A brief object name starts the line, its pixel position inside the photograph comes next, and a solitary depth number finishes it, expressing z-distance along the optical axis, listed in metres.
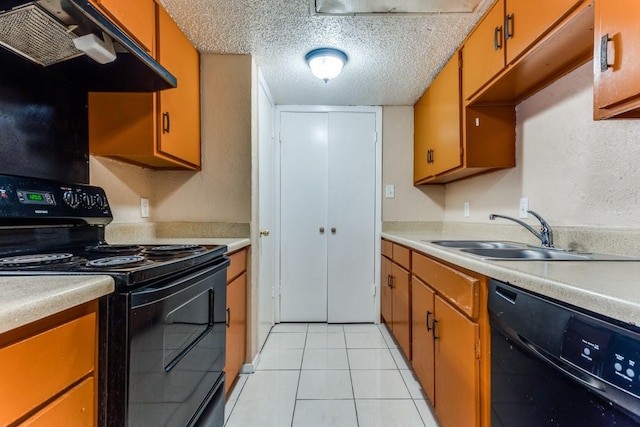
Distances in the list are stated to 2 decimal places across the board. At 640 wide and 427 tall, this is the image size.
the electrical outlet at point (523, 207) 1.68
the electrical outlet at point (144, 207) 1.94
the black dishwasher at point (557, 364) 0.53
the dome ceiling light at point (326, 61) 1.93
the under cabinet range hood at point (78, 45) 0.85
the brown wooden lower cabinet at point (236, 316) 1.67
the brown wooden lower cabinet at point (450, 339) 1.04
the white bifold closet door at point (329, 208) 2.96
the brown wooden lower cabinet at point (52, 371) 0.51
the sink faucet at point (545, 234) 1.42
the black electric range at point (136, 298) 0.73
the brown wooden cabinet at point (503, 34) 1.12
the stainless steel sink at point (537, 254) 1.08
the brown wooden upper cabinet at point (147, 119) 1.51
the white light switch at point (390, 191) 2.95
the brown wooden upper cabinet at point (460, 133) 1.81
